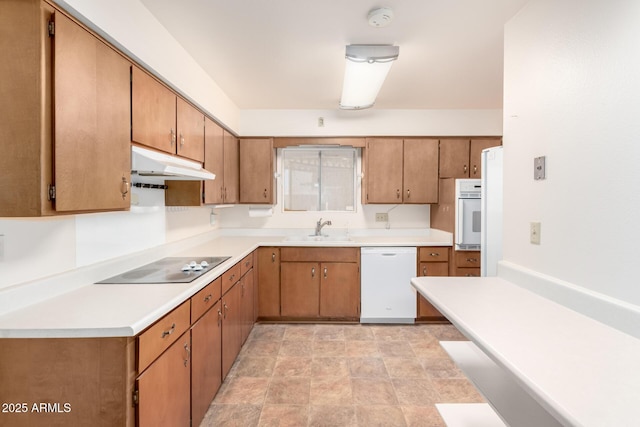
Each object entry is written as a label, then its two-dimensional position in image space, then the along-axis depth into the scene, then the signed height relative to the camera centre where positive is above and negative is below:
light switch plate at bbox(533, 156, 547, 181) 1.62 +0.21
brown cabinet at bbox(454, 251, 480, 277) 3.58 -0.61
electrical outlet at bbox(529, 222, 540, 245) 1.67 -0.12
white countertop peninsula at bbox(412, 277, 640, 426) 0.72 -0.43
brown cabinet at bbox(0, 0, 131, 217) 1.21 +0.37
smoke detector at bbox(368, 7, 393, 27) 1.89 +1.14
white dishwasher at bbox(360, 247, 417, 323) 3.69 -0.85
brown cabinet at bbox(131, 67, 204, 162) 1.82 +0.58
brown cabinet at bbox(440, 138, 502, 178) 3.94 +0.64
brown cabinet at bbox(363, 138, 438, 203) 3.93 +0.45
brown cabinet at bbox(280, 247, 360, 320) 3.71 -0.85
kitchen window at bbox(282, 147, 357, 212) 4.29 +0.38
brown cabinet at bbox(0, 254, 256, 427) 1.24 -0.68
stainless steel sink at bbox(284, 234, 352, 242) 3.97 -0.38
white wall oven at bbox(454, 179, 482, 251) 3.43 -0.03
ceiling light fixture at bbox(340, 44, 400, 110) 2.30 +1.07
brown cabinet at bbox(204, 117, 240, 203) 2.96 +0.45
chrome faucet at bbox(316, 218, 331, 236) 4.10 -0.23
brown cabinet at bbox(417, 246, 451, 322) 3.70 -0.64
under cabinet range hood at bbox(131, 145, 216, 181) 1.78 +0.25
